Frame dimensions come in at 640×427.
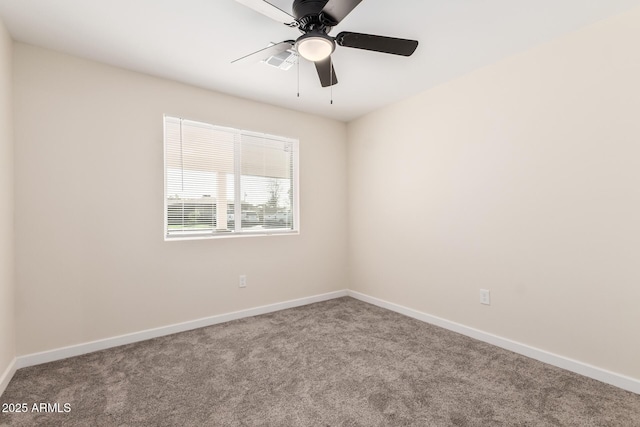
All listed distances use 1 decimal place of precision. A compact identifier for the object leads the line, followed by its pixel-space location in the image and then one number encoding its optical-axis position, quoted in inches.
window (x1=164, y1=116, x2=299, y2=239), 114.6
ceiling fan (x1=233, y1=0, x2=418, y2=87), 59.9
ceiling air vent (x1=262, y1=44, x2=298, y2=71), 89.3
